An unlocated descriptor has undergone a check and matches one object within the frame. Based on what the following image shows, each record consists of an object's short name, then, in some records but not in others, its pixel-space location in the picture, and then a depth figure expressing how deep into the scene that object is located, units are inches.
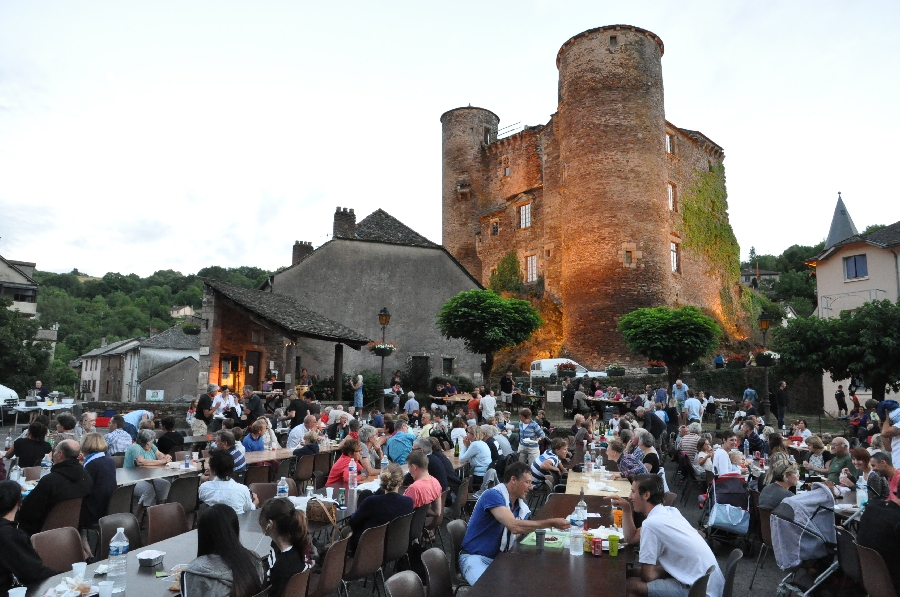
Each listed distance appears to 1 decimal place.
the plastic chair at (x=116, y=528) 204.5
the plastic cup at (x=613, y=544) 189.0
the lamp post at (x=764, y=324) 935.5
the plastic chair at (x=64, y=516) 227.8
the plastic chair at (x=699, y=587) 150.5
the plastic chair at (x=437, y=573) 164.1
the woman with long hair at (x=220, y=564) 139.3
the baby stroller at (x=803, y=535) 225.8
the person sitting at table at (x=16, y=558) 154.6
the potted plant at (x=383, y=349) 880.8
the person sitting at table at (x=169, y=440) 386.3
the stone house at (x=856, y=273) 1068.5
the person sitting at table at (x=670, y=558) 167.5
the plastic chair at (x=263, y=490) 272.4
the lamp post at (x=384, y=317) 815.7
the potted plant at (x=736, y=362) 1082.7
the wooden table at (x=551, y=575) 152.1
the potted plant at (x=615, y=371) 1104.2
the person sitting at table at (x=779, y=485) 262.4
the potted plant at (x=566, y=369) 1063.6
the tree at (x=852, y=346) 777.6
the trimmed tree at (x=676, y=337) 1074.1
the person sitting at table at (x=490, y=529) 197.7
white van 1165.6
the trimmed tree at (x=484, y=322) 1092.5
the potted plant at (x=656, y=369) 1122.7
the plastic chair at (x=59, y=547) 178.4
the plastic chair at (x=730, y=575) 158.9
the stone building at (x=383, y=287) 1090.2
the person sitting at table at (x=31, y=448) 302.0
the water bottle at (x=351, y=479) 275.2
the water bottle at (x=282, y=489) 264.2
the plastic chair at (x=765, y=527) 263.0
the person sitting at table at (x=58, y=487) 220.7
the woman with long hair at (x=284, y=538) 155.0
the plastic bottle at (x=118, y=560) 161.5
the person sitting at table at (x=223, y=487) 227.0
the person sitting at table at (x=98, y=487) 247.8
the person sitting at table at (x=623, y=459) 340.2
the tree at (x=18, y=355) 1122.7
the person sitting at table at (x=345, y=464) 303.6
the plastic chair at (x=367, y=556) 206.2
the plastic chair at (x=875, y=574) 182.7
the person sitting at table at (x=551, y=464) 379.2
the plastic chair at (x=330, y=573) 183.9
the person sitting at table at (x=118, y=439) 373.4
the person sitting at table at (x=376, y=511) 221.6
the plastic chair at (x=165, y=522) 215.0
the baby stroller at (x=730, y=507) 301.7
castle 1304.1
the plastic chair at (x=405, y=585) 147.6
